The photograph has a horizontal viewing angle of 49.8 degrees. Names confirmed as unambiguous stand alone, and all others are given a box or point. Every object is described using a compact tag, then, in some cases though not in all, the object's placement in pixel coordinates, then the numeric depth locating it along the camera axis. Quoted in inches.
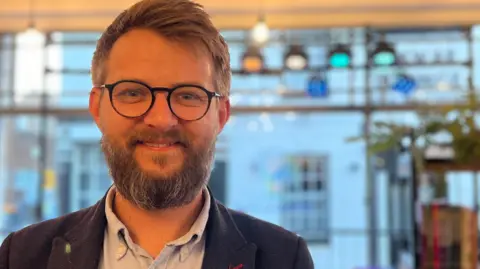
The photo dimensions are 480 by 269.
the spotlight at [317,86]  234.1
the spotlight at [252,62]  226.4
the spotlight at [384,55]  213.5
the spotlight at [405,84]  226.8
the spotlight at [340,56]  224.1
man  41.9
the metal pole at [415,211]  112.7
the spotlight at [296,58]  229.0
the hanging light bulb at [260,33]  185.8
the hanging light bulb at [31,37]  190.2
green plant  108.7
